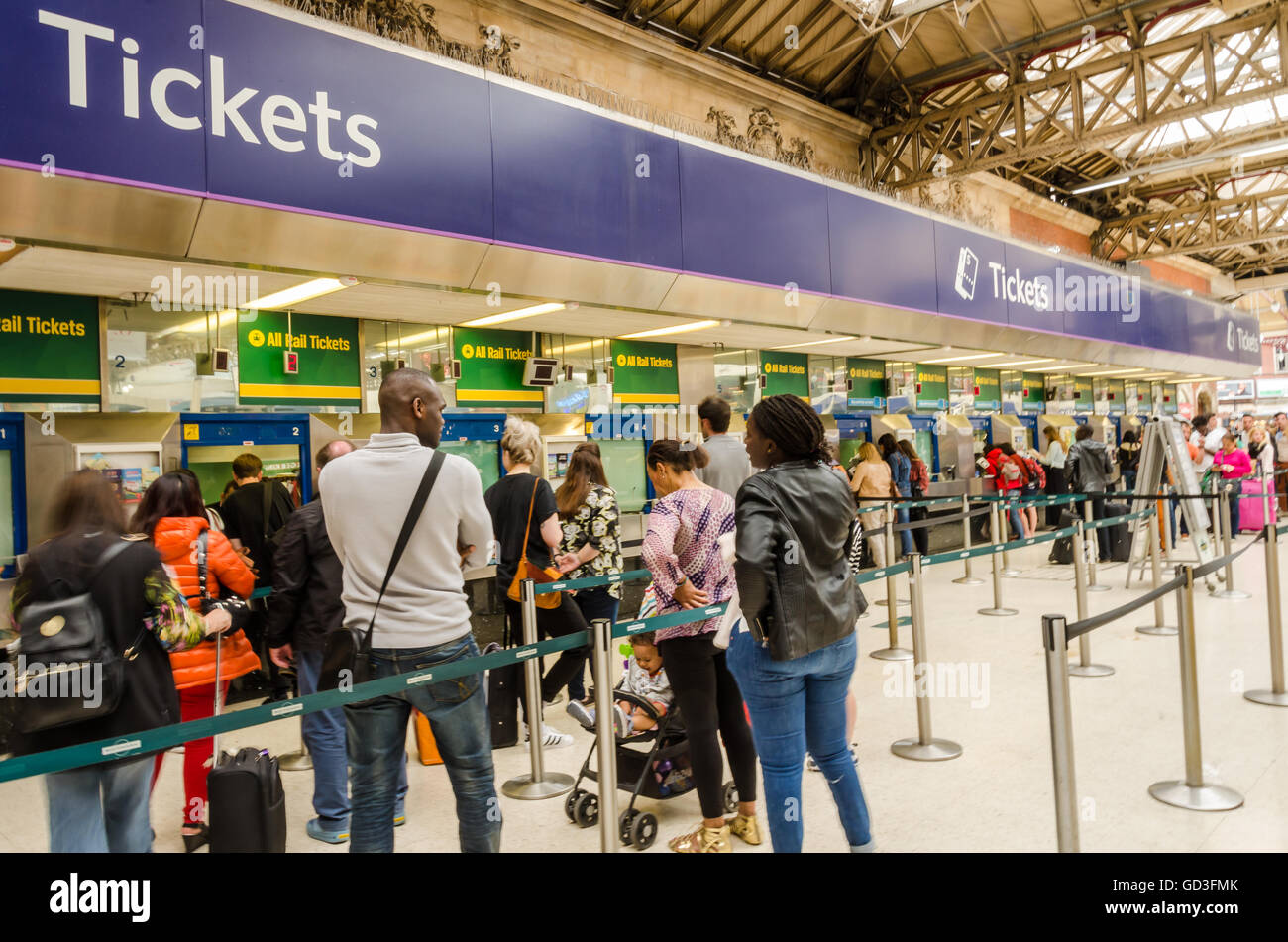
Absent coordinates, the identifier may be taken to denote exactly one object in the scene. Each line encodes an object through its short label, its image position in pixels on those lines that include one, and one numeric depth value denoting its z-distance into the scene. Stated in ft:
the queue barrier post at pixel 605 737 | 8.84
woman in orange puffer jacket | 10.43
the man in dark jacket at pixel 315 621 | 10.34
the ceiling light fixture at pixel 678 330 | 25.12
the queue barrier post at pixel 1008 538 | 29.91
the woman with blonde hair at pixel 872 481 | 30.68
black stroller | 10.66
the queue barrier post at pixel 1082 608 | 16.83
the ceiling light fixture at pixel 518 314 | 20.93
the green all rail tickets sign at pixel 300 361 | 19.49
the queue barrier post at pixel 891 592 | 19.11
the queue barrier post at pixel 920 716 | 12.76
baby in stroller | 11.03
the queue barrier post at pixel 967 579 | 27.92
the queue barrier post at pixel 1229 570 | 24.06
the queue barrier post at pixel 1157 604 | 20.22
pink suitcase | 36.42
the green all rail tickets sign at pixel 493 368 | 23.58
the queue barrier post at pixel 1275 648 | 14.48
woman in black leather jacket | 7.73
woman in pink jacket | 32.30
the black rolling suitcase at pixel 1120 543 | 31.81
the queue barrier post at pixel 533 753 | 11.56
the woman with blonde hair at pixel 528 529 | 13.46
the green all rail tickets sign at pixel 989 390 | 48.88
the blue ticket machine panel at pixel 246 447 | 18.98
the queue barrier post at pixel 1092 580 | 26.27
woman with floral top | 14.40
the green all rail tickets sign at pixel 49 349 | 15.98
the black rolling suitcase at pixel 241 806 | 8.57
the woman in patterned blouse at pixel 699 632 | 9.44
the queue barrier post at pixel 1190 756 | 10.72
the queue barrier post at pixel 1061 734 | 7.79
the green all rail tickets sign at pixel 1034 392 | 53.47
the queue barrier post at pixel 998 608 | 22.84
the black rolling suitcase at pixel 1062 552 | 31.99
